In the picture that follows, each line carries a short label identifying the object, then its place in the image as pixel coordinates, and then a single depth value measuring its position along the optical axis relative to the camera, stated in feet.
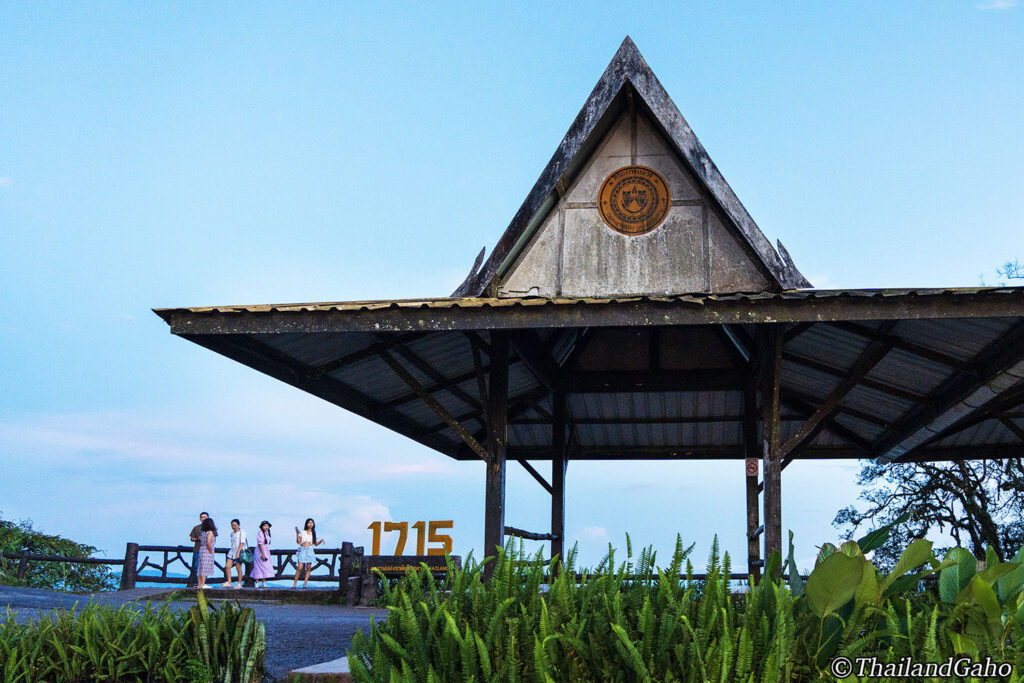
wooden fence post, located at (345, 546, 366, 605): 58.49
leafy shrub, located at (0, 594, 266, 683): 21.84
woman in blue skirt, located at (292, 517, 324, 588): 67.72
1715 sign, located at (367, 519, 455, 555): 56.90
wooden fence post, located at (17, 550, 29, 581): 74.13
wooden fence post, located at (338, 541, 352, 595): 65.28
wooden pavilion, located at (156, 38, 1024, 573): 29.04
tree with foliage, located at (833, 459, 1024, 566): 74.69
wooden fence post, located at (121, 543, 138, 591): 71.00
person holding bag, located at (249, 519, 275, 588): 67.31
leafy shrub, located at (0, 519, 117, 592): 75.15
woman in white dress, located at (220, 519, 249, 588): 66.44
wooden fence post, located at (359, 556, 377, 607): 58.18
